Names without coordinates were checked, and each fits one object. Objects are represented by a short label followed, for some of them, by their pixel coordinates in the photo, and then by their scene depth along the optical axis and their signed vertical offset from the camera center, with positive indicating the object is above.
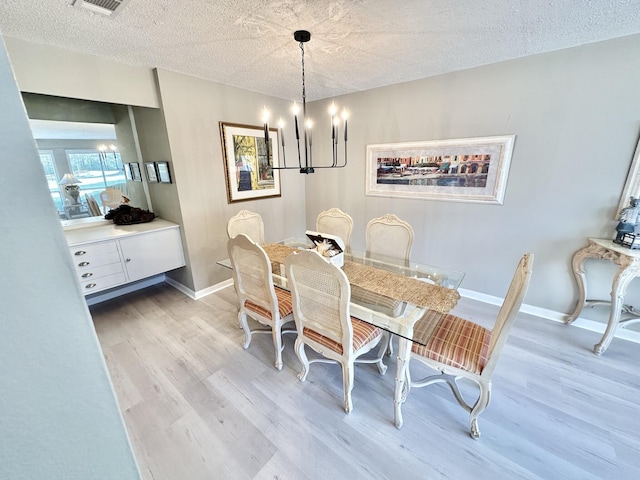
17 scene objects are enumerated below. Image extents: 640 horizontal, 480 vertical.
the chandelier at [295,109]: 1.76 +0.44
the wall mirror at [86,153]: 2.46 +0.22
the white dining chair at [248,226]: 2.58 -0.59
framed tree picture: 2.99 +0.10
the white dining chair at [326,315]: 1.32 -0.85
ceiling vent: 1.43 +0.97
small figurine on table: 1.90 -0.42
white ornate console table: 1.83 -0.87
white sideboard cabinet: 2.32 -0.78
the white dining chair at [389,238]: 2.35 -0.68
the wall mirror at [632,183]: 1.92 -0.16
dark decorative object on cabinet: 2.77 -0.48
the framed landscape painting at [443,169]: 2.48 -0.03
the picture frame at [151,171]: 2.80 +0.01
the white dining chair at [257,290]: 1.69 -0.88
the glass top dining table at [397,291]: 1.47 -0.85
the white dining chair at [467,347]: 1.24 -1.03
